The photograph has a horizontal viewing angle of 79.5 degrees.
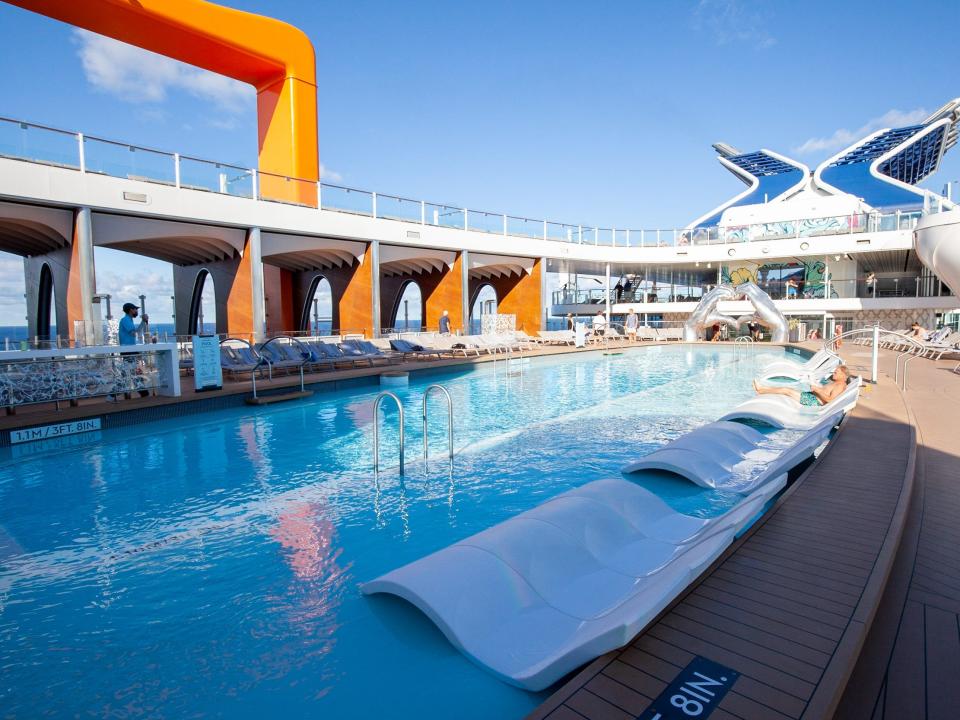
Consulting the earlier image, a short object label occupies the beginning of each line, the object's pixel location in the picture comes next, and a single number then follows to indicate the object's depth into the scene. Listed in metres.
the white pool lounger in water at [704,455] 4.89
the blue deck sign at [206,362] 8.79
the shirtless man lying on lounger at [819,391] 7.90
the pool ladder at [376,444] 5.24
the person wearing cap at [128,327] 8.09
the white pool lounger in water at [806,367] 10.05
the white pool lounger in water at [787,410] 6.65
